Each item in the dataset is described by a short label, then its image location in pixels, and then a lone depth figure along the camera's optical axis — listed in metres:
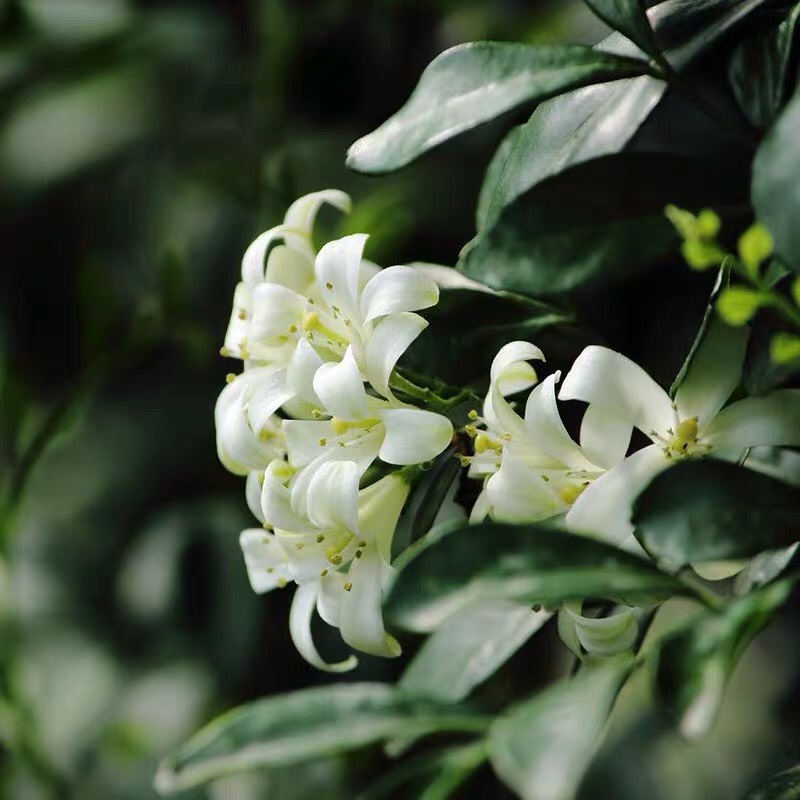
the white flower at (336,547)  0.78
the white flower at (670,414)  0.76
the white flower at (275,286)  0.80
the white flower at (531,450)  0.77
